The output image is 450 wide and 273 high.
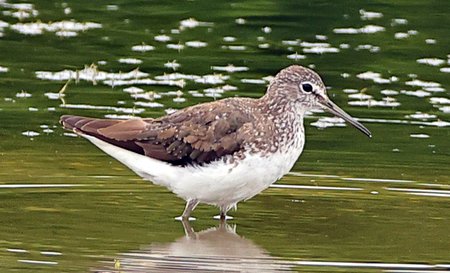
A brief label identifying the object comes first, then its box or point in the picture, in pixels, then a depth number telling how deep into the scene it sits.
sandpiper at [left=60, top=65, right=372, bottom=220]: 12.40
